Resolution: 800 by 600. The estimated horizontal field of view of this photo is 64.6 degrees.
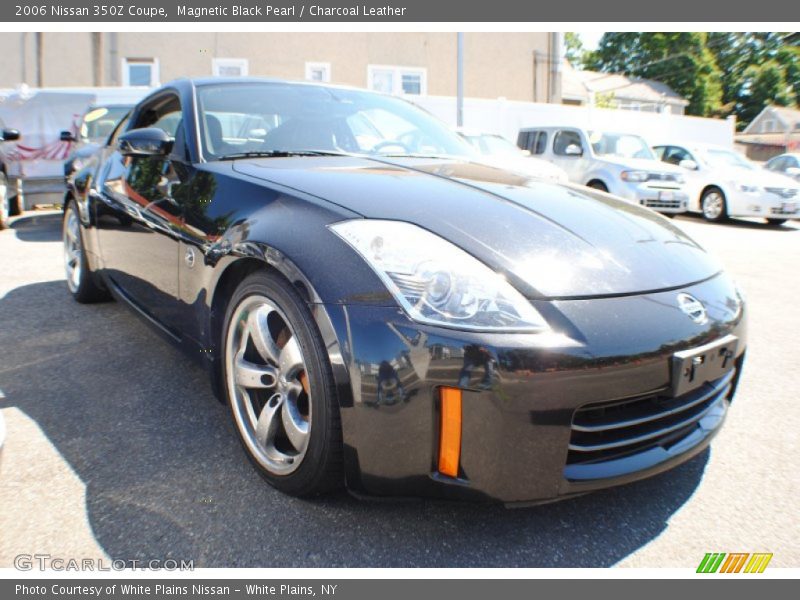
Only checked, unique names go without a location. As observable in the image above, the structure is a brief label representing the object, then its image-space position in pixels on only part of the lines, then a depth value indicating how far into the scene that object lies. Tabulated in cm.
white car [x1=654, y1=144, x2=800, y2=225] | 1059
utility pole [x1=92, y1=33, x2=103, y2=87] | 1536
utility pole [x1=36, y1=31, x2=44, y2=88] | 1549
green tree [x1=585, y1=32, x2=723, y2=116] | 4816
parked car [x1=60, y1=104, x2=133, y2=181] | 801
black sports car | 161
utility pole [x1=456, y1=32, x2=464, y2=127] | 1515
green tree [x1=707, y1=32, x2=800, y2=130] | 5309
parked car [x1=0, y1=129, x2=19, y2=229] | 754
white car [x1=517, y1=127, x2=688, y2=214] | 1064
